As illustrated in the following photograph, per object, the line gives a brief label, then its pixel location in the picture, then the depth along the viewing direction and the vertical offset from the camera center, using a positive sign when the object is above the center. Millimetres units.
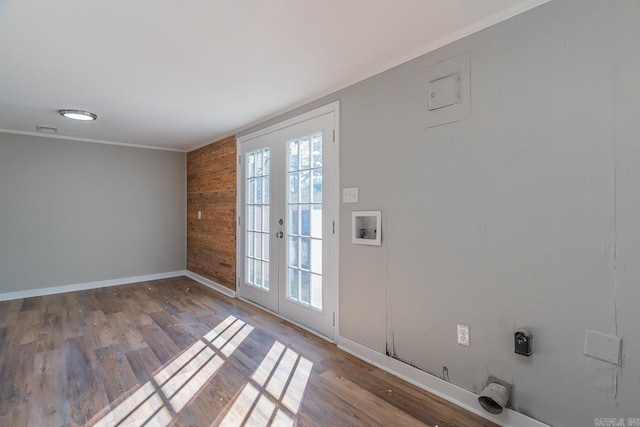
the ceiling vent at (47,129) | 4180 +1140
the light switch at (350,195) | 2652 +163
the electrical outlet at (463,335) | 1960 -761
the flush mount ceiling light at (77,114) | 3457 +1102
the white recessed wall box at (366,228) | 2479 -113
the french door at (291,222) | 2957 -94
